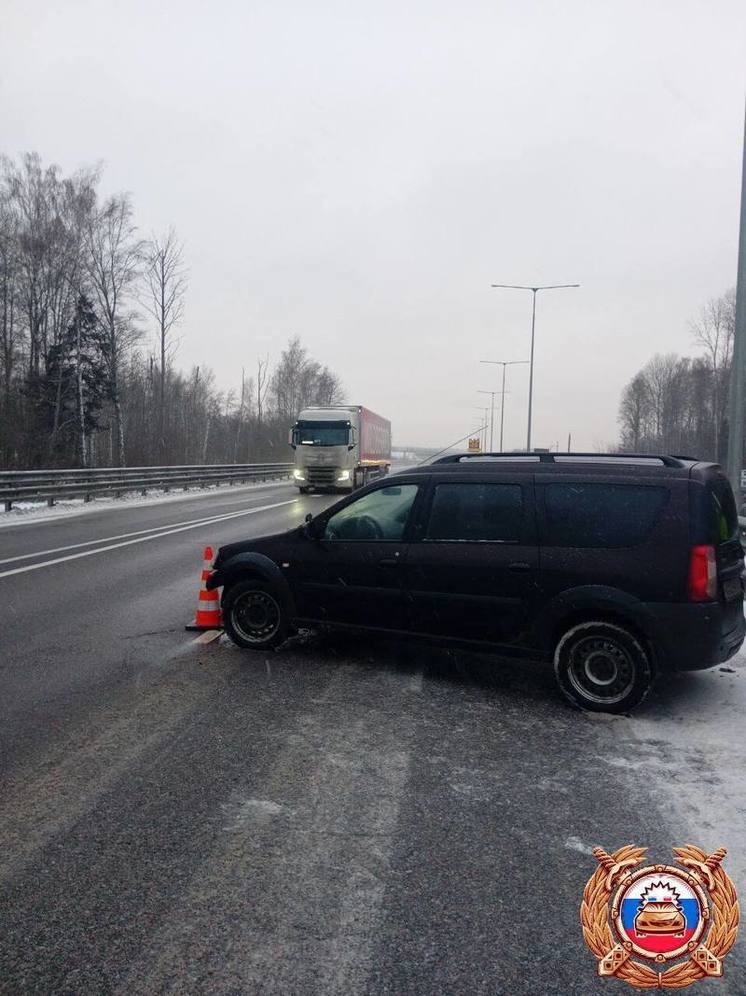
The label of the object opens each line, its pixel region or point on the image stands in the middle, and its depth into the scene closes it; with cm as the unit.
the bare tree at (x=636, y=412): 11362
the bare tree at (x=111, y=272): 4106
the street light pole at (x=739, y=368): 1198
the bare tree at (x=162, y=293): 4450
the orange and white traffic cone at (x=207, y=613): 771
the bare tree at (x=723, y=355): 7409
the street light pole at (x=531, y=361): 3781
